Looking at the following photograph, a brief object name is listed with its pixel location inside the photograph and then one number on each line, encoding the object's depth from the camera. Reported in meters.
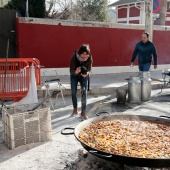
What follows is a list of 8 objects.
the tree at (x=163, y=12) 21.77
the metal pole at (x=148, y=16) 11.13
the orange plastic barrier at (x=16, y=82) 6.92
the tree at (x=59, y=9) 22.77
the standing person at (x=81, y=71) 6.19
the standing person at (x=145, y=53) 9.19
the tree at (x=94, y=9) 26.56
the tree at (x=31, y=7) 16.59
